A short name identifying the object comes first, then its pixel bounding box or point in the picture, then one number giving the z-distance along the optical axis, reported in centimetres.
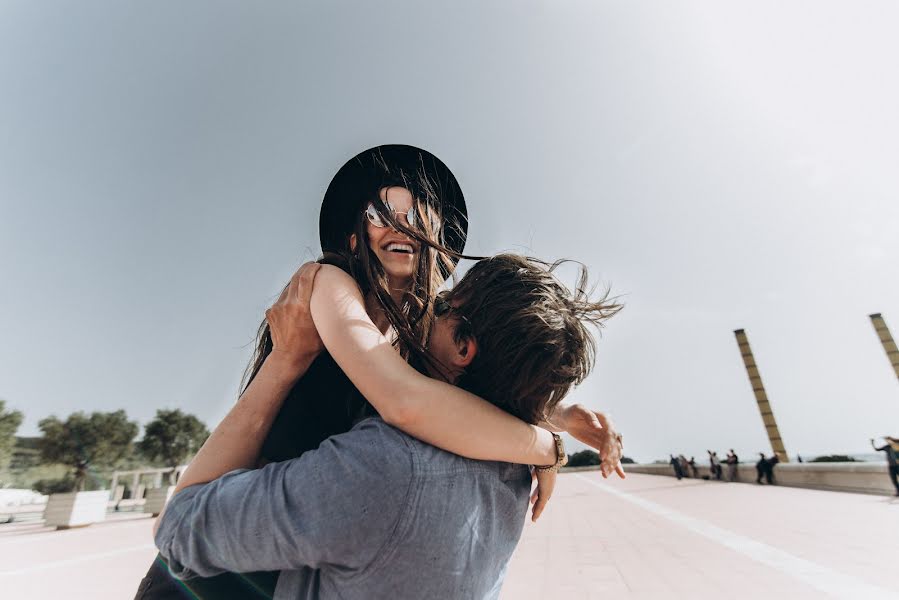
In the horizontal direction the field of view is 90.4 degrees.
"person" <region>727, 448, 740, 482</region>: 2192
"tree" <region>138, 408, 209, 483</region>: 4188
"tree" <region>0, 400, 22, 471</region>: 2753
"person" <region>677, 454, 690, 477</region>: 2753
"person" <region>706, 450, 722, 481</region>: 2356
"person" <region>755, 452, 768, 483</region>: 1838
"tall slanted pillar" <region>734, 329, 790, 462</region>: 2627
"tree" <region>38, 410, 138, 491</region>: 3322
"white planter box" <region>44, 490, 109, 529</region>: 1436
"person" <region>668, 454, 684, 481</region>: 2748
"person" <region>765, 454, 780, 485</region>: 1828
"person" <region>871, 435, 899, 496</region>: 1080
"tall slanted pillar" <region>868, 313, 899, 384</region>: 2445
